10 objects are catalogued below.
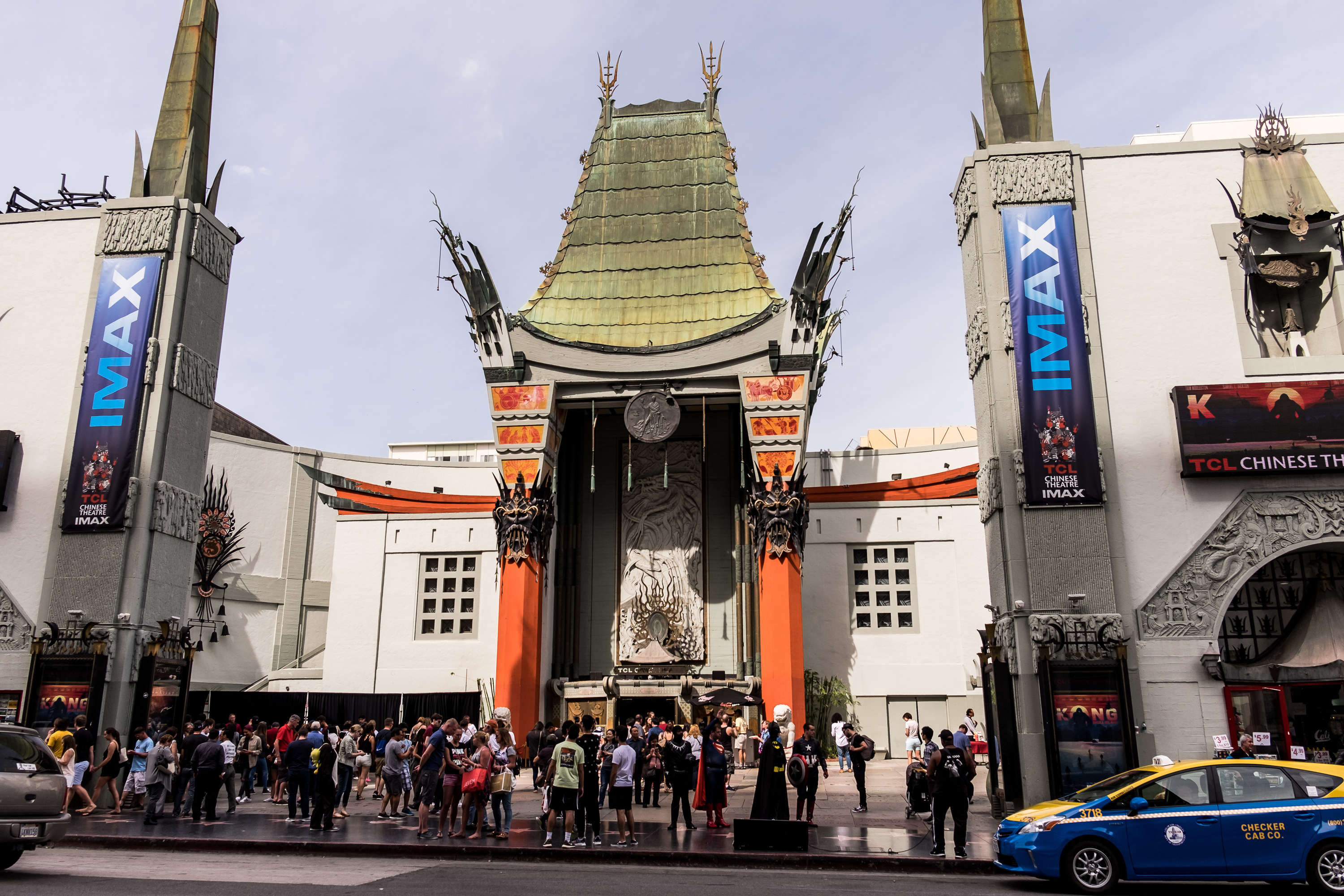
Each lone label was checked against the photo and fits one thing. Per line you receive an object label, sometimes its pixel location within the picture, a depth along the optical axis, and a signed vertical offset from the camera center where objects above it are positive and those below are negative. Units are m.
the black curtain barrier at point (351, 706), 33.16 +0.75
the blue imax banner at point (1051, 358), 17.81 +6.44
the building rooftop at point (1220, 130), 23.06 +13.46
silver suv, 10.82 -0.69
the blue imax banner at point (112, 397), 20.28 +6.50
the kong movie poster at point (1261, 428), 17.59 +5.07
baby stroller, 17.06 -0.99
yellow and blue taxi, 10.33 -0.98
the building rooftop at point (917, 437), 54.75 +15.38
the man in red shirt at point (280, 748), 20.00 -0.35
